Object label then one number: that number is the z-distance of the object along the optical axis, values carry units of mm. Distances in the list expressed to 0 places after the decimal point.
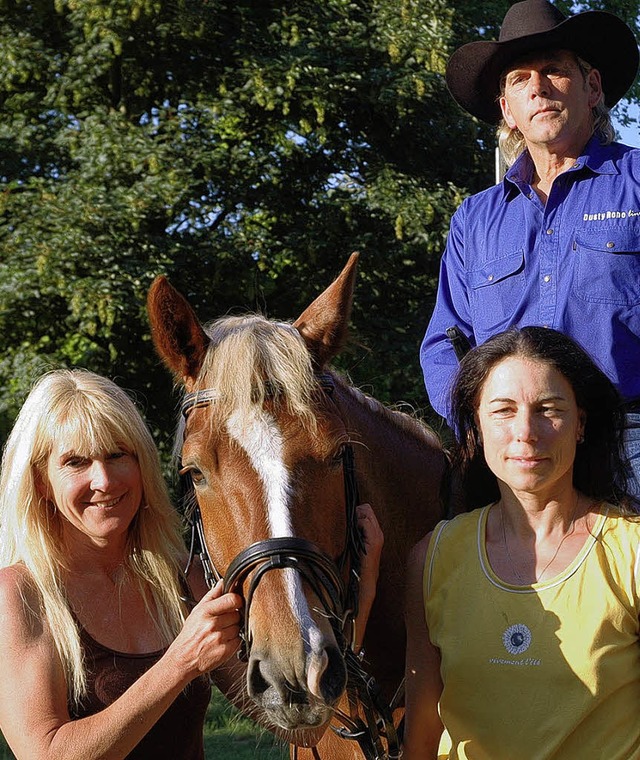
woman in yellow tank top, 2240
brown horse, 2324
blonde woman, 2715
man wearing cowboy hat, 3219
